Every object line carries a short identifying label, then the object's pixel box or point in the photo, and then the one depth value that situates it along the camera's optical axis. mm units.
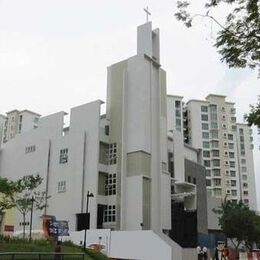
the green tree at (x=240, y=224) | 40958
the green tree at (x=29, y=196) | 33219
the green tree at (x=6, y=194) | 30492
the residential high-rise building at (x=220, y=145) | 74414
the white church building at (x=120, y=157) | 33693
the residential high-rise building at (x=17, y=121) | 84400
